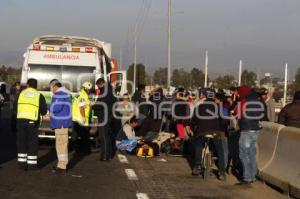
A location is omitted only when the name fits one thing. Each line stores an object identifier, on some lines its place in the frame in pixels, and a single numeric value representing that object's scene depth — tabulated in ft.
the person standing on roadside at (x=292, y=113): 36.42
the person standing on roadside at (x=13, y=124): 48.45
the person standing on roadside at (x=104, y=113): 45.85
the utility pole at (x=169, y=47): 119.75
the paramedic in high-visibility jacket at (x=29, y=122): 39.19
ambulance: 53.52
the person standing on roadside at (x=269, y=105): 47.70
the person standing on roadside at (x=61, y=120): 39.09
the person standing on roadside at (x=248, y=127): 35.50
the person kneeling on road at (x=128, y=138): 50.47
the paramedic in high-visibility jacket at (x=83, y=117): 47.75
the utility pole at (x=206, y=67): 123.01
